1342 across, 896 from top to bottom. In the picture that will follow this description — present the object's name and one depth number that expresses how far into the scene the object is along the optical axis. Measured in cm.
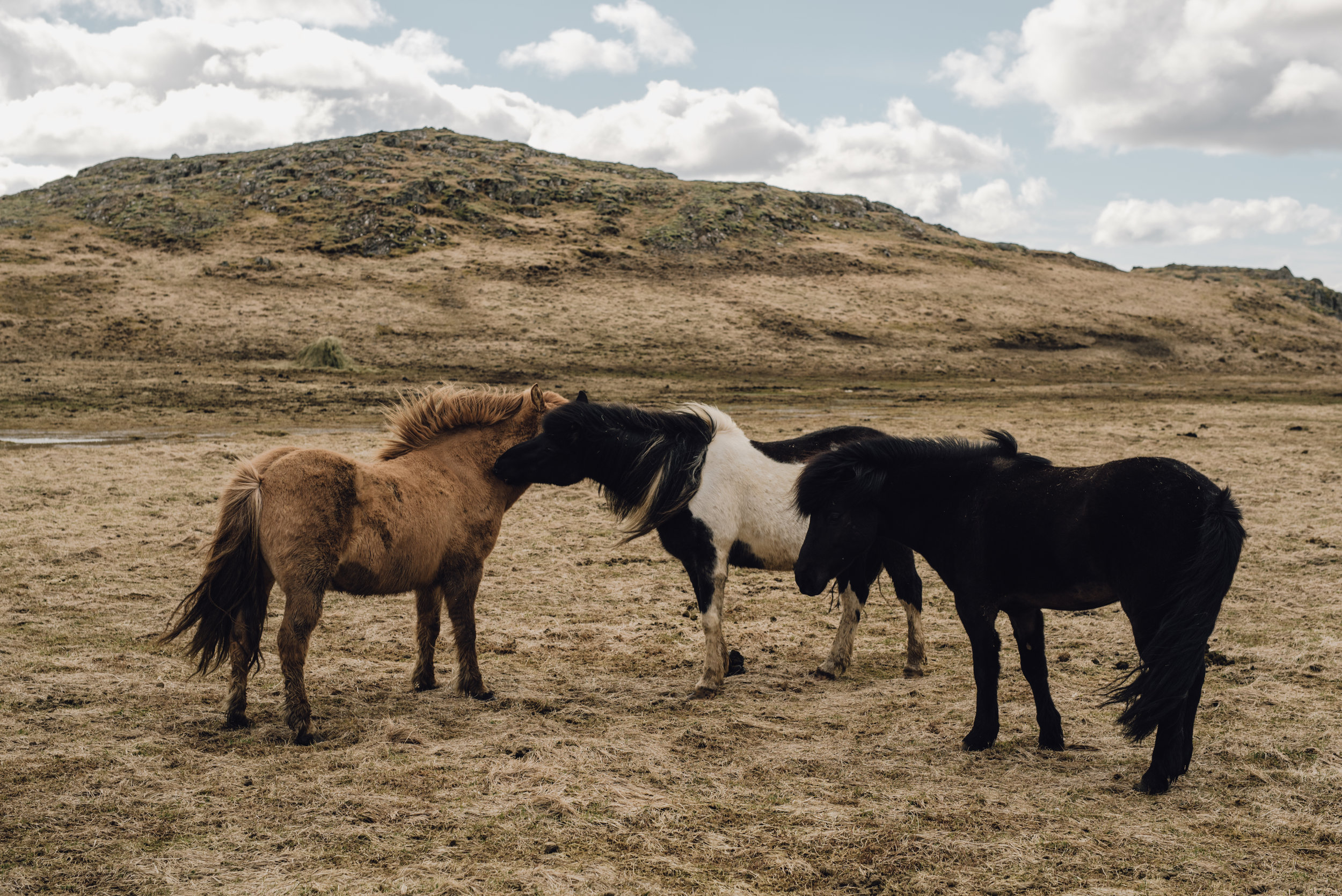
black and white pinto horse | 625
